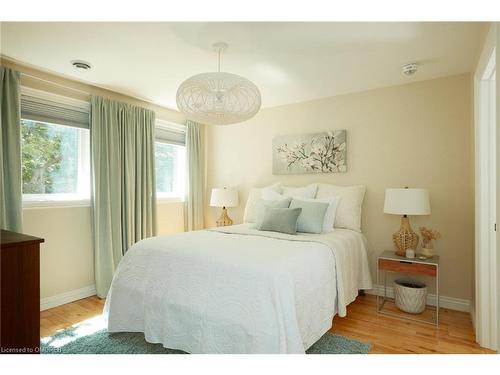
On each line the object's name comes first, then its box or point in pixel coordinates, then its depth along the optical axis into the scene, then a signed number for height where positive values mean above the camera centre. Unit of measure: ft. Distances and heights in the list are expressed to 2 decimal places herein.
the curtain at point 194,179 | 15.07 +0.28
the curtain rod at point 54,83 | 9.46 +3.40
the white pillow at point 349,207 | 10.95 -0.88
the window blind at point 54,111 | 9.55 +2.51
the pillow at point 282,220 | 9.71 -1.18
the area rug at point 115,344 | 7.15 -3.85
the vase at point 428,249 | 9.59 -2.14
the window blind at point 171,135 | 13.91 +2.37
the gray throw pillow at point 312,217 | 10.00 -1.12
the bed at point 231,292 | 5.91 -2.36
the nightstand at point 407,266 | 8.86 -2.53
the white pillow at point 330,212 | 10.37 -1.03
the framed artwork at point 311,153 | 12.21 +1.25
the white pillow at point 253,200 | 12.85 -0.70
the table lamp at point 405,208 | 9.29 -0.80
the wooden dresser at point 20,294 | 4.85 -1.76
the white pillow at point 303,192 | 11.68 -0.35
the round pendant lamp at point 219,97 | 7.51 +2.27
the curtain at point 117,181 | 11.00 +0.17
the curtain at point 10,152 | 8.73 +1.01
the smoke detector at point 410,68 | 9.15 +3.43
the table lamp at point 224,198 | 14.03 -0.64
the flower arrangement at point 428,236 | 9.74 -1.75
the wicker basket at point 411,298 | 9.36 -3.60
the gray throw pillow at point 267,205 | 10.66 -0.77
